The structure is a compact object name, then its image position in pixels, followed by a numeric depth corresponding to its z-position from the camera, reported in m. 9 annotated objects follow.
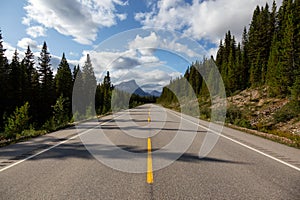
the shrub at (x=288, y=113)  20.98
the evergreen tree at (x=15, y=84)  33.80
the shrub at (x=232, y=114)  21.33
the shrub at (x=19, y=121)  15.99
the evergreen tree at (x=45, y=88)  39.41
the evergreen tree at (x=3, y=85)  32.31
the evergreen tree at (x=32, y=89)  36.34
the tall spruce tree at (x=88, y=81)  55.50
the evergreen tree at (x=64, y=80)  49.34
